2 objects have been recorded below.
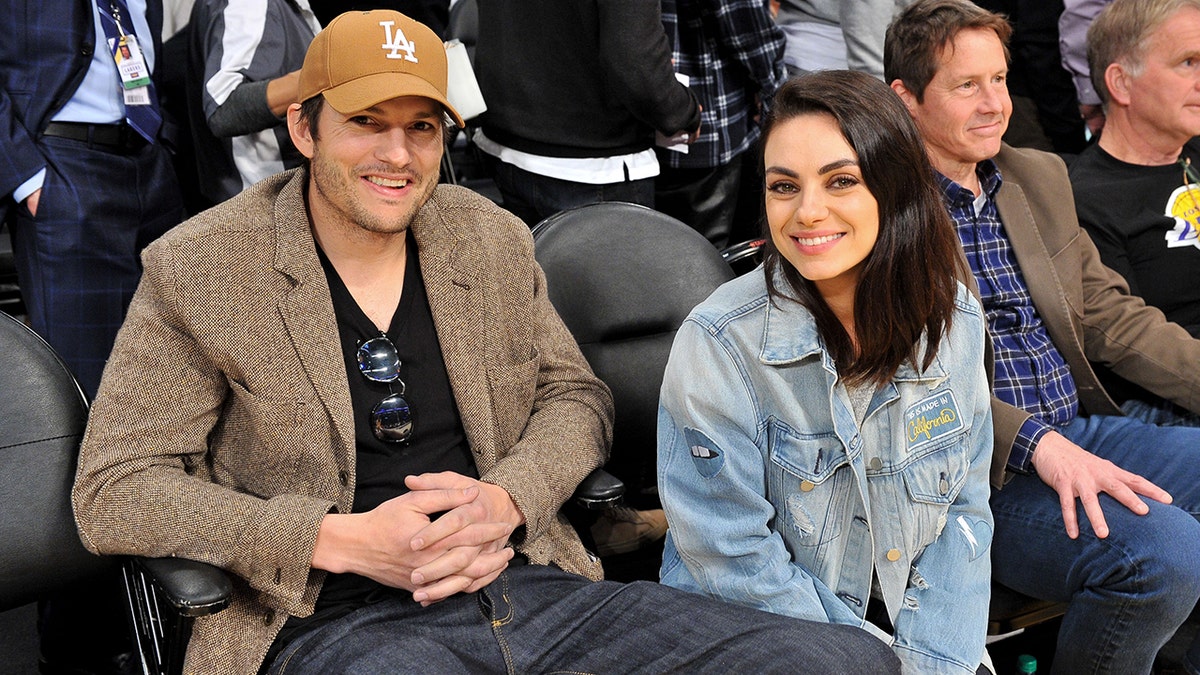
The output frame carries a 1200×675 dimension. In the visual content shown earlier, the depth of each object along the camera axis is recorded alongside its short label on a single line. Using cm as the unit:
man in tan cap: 175
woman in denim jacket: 180
